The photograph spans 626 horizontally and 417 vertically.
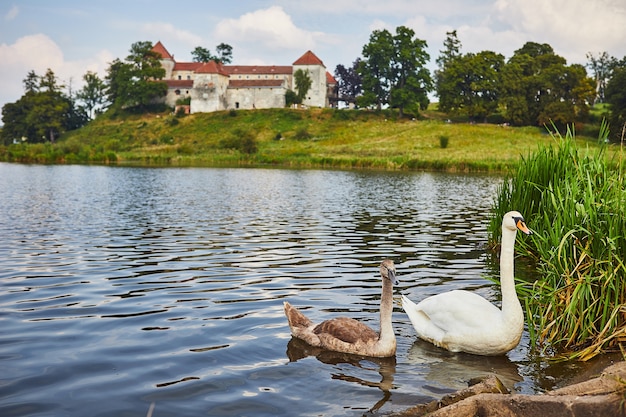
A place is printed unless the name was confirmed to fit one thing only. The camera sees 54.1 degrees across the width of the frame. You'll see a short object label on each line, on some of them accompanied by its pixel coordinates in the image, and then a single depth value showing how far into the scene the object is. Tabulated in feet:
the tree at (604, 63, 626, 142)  264.44
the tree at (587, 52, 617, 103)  486.34
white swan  25.21
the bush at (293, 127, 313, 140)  337.31
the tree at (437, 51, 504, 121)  349.41
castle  435.53
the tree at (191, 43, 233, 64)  520.83
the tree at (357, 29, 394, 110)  396.37
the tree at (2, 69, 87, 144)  407.64
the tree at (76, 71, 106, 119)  489.26
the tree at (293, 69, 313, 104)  443.32
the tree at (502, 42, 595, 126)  322.55
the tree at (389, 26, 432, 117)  380.17
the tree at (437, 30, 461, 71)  447.42
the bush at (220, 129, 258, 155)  278.05
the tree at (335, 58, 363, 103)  504.84
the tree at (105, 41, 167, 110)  432.25
